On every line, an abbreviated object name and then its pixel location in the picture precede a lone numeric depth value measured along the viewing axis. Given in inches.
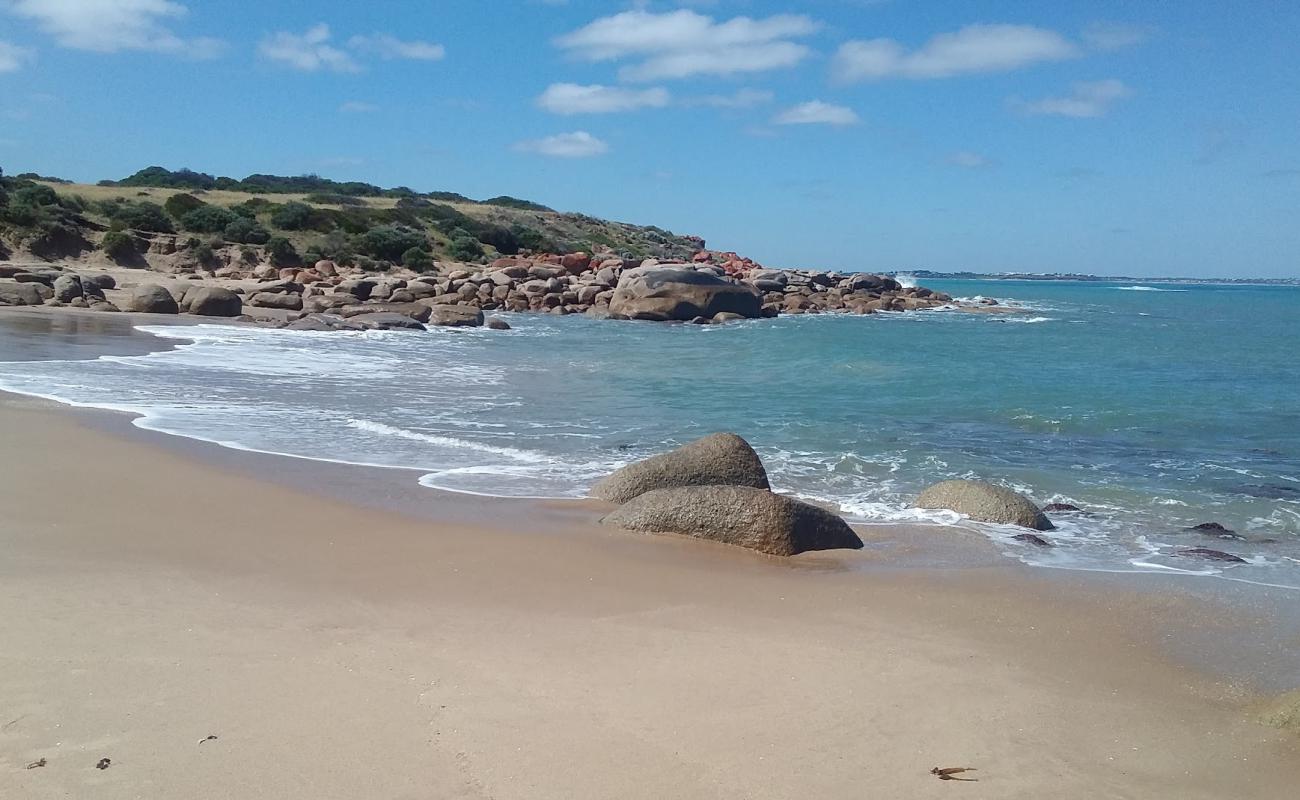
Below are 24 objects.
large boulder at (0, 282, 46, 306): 1018.5
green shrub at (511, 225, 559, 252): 2402.8
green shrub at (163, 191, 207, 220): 1827.0
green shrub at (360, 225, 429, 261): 1871.3
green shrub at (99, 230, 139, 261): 1503.4
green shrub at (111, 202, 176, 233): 1673.6
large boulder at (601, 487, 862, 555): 299.6
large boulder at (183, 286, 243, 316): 1105.4
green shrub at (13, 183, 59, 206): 1567.4
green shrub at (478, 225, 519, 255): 2289.5
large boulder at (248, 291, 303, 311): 1226.9
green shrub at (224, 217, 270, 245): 1744.6
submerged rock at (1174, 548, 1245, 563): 309.6
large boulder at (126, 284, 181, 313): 1091.3
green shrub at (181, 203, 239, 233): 1755.7
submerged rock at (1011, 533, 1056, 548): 320.8
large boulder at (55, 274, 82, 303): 1067.9
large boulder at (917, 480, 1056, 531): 342.3
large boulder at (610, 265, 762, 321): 1477.6
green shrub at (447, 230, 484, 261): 2052.4
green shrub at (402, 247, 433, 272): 1847.9
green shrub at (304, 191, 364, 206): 2456.9
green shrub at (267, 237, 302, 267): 1681.8
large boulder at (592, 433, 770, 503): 353.1
